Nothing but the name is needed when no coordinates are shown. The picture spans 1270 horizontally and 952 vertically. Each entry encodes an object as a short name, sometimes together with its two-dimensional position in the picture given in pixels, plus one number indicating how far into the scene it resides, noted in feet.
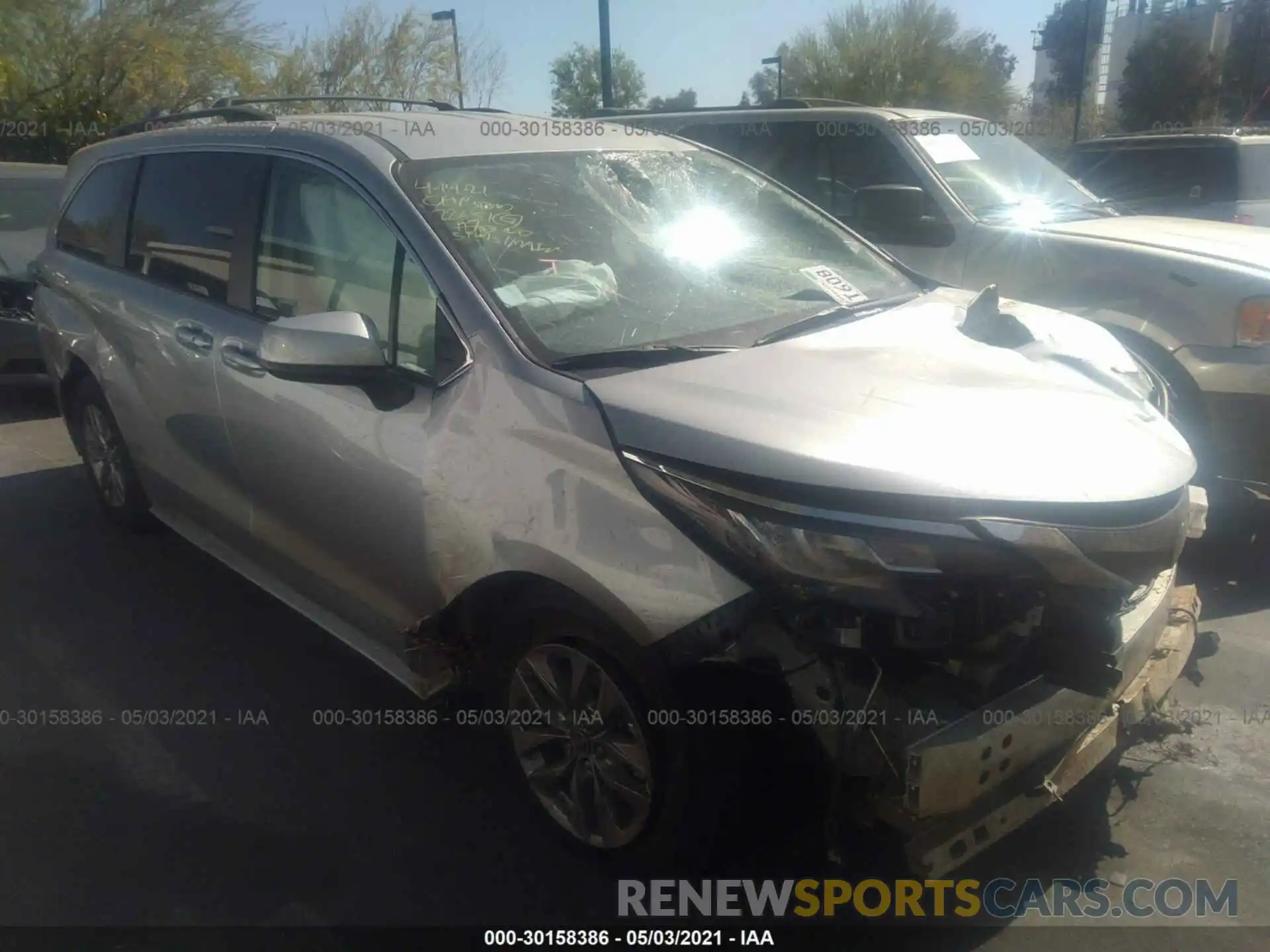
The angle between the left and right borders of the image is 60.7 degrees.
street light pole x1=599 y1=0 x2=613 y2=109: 48.24
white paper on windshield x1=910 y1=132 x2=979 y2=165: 19.49
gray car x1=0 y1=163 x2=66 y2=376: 24.67
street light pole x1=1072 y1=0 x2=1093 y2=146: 75.72
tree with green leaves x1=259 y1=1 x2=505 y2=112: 82.64
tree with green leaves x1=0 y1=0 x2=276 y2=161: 60.08
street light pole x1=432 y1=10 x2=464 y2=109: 79.97
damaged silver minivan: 7.23
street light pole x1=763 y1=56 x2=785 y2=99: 107.76
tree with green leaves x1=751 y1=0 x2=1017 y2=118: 103.04
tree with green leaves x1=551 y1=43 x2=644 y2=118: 127.54
